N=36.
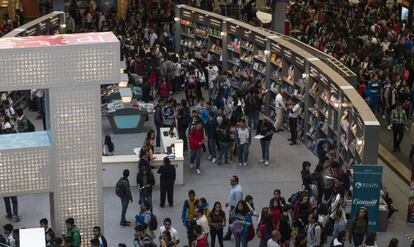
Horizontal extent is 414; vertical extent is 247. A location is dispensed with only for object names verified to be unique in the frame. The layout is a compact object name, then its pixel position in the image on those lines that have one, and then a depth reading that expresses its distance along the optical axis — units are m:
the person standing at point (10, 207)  16.91
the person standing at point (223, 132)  19.86
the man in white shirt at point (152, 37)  29.16
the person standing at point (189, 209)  15.50
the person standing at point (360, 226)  15.45
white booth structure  14.08
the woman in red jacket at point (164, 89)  24.25
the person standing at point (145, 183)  17.11
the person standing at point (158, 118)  21.12
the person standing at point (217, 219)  15.10
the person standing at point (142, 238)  14.09
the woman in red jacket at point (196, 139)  19.40
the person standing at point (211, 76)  24.33
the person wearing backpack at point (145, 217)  15.07
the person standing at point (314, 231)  15.06
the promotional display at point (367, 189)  16.22
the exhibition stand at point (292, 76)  17.94
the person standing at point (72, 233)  14.40
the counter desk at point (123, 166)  18.48
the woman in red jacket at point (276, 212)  15.35
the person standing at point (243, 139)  19.55
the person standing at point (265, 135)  19.83
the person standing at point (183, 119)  20.56
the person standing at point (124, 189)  16.41
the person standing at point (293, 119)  21.25
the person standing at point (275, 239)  13.98
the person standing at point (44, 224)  14.38
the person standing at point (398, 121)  20.69
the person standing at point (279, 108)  21.91
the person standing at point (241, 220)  15.14
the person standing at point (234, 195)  16.23
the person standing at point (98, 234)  14.14
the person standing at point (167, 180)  17.39
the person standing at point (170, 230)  14.30
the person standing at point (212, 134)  20.08
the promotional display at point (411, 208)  17.22
